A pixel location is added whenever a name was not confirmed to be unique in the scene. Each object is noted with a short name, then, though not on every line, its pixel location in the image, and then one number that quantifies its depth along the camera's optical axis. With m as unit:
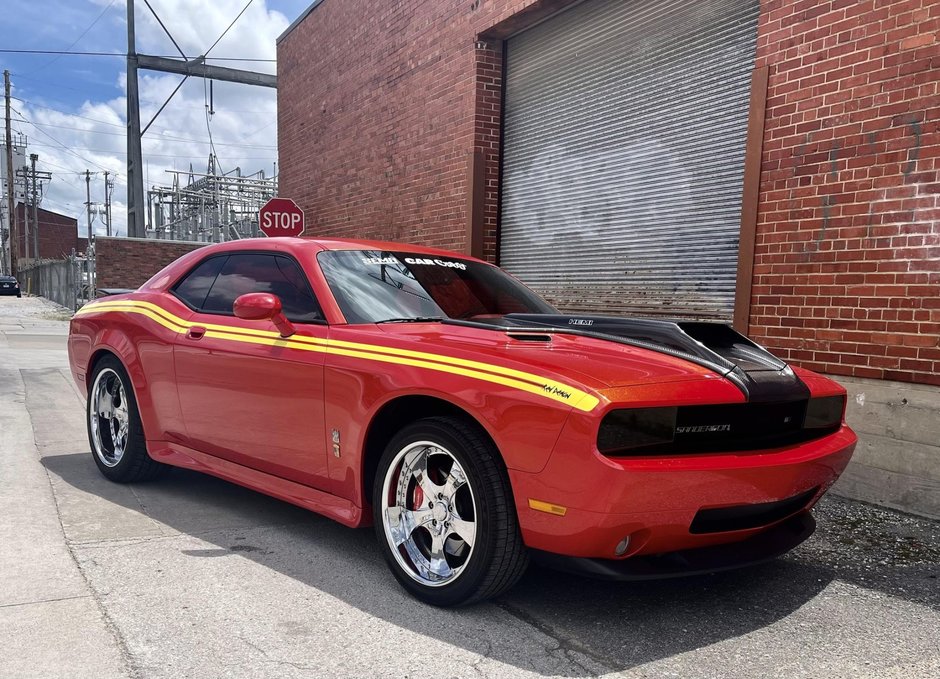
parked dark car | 46.69
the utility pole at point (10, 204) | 48.53
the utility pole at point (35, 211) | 63.59
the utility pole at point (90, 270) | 23.03
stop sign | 10.48
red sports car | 2.56
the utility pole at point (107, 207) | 83.62
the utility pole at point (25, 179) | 64.90
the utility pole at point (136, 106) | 18.67
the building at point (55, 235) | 88.06
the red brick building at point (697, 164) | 4.73
